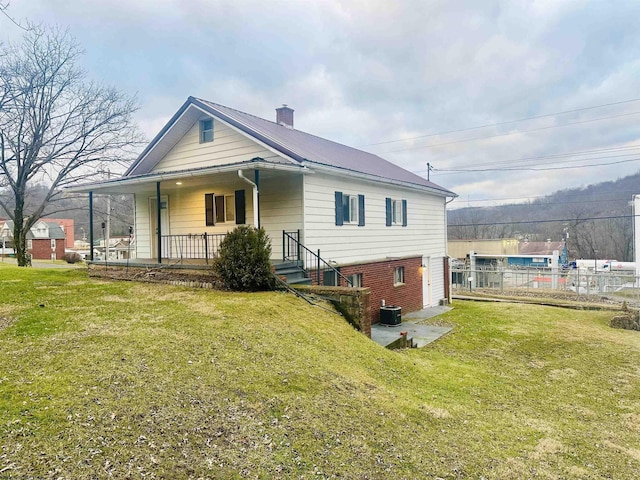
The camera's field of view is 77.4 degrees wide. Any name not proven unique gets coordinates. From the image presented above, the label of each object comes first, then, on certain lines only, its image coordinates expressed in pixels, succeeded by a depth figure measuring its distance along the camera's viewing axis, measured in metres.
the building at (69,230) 61.40
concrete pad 9.98
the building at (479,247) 43.03
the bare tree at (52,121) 19.98
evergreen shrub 9.10
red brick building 39.47
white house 11.03
